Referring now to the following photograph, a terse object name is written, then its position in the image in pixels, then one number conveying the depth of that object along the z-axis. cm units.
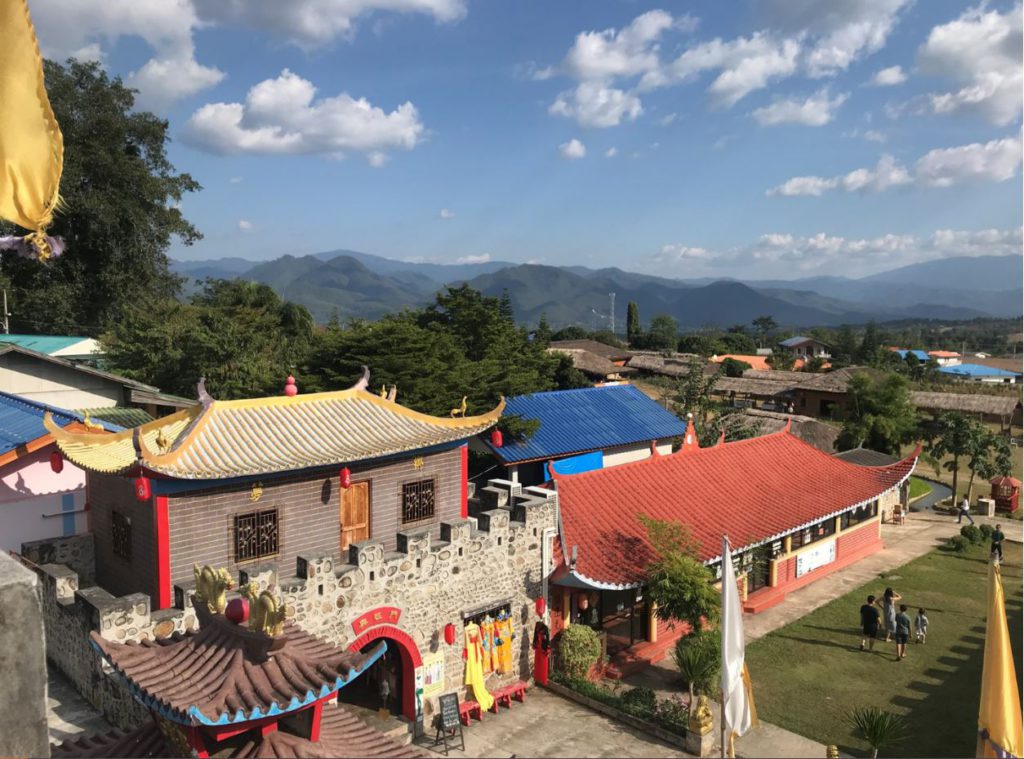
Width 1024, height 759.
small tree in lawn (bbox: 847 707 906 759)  1205
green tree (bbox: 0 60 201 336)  3750
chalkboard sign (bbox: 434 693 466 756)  1283
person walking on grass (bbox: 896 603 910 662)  1670
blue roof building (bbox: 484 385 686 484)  2481
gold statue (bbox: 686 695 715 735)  1263
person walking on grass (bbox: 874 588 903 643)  1738
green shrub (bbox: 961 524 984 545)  2484
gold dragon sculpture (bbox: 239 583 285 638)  616
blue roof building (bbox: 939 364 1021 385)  7931
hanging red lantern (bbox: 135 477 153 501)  1086
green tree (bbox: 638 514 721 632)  1434
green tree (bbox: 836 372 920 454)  3612
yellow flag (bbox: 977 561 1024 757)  810
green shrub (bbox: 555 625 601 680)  1484
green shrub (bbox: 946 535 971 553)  2441
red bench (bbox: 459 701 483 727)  1377
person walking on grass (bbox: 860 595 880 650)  1728
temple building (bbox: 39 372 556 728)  1124
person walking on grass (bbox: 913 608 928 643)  1764
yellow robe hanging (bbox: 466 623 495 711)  1402
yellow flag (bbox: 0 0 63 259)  333
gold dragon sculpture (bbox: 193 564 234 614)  627
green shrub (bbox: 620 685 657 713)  1362
